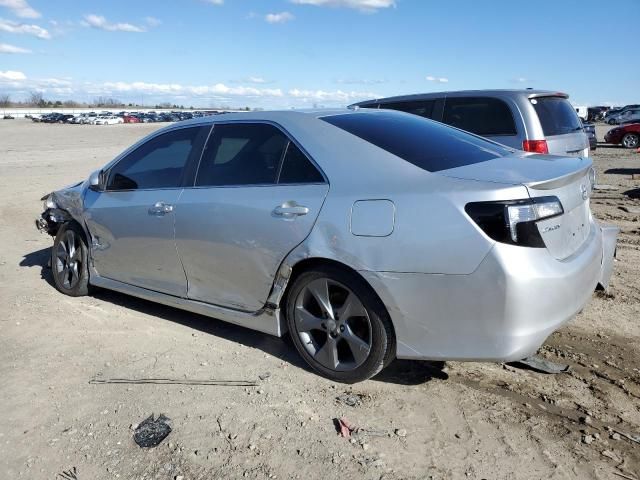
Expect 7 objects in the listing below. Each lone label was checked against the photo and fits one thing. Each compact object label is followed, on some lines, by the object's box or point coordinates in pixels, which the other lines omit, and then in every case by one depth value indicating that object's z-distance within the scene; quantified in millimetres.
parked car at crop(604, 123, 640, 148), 23641
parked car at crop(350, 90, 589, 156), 7238
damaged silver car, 2850
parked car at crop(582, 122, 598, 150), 15900
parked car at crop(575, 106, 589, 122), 56188
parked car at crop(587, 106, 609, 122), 61125
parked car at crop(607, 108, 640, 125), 40562
